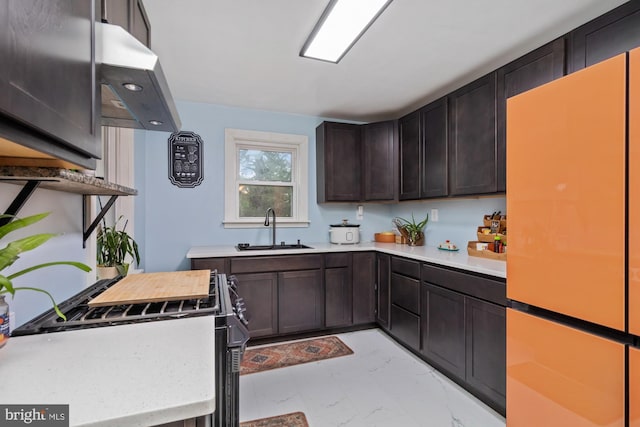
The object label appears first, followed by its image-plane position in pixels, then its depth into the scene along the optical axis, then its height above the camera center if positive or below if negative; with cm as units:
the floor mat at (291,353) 240 -122
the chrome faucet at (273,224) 324 -12
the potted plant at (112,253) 170 -23
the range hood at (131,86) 88 +44
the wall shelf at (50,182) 77 +10
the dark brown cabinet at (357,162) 330 +59
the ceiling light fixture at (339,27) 166 +116
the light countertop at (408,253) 194 -35
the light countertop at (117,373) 56 -36
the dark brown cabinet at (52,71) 47 +28
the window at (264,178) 323 +41
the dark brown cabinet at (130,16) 98 +80
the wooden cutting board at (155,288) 109 -31
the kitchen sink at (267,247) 306 -35
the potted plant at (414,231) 326 -20
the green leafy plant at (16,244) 66 -7
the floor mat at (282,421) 172 -122
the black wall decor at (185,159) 303 +56
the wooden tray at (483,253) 217 -31
